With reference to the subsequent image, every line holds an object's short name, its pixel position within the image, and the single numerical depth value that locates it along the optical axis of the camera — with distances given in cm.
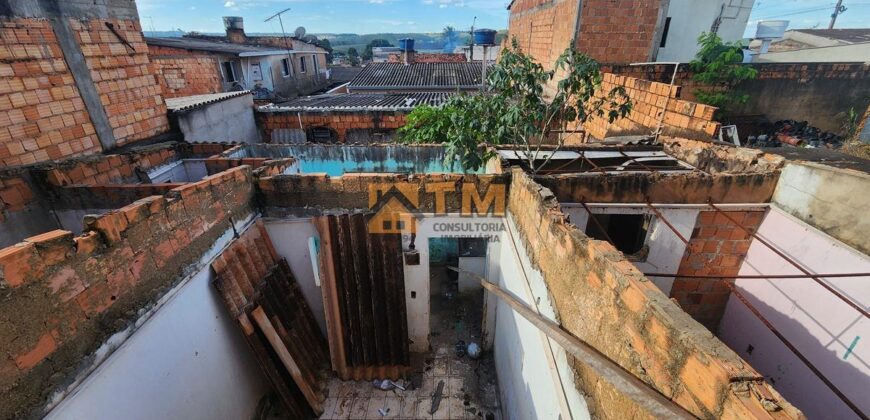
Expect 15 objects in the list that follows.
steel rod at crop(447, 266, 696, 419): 157
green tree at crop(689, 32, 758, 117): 718
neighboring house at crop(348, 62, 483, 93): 1608
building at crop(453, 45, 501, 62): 2937
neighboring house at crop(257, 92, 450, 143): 919
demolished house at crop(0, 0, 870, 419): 238
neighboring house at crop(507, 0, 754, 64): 779
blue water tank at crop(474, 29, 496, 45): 1302
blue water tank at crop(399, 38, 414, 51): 2184
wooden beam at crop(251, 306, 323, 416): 444
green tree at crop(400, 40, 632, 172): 404
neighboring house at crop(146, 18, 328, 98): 1256
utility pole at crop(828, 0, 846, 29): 2345
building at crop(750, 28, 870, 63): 1094
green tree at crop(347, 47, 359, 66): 4307
